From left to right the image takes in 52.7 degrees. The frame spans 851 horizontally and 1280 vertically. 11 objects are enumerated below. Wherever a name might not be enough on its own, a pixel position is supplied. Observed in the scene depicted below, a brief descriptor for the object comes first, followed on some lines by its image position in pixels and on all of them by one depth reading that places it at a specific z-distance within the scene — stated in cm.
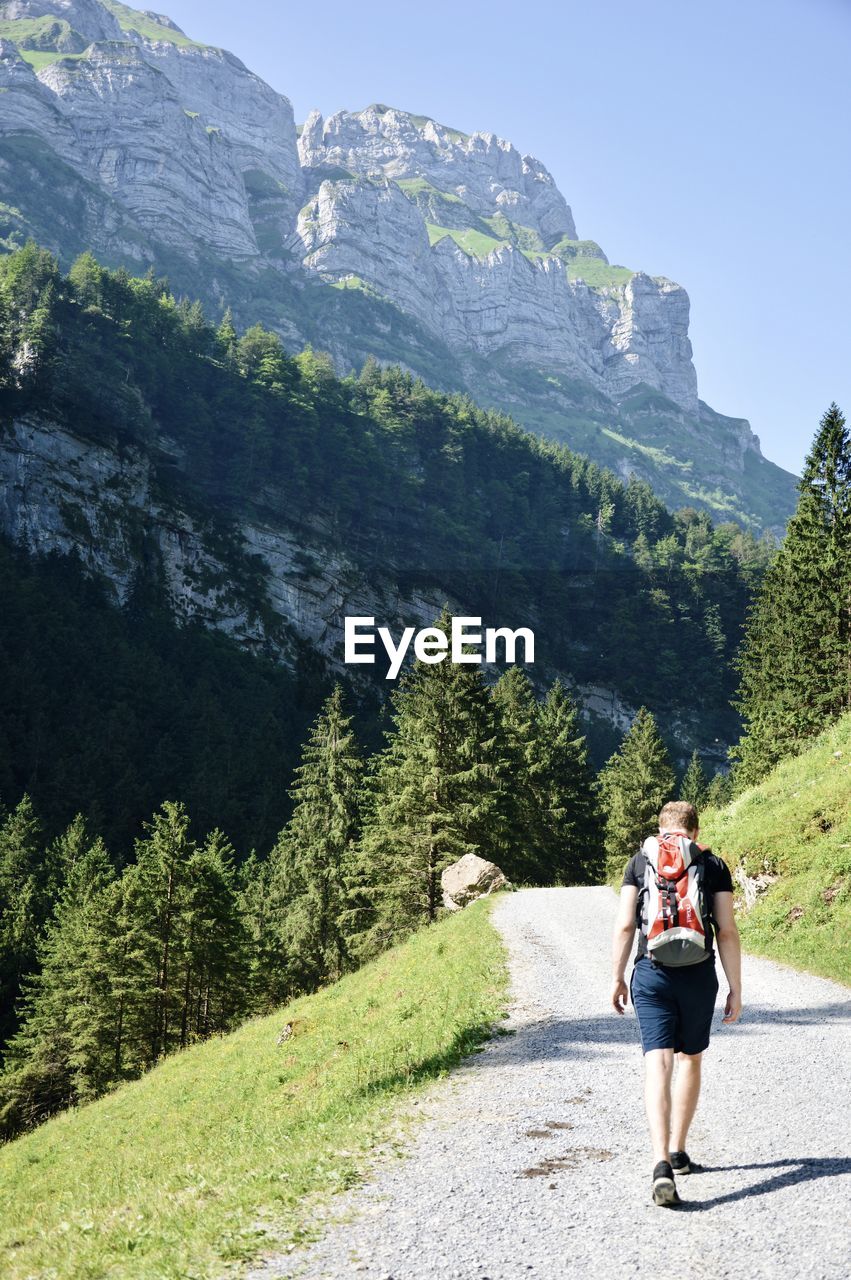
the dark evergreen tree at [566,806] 5131
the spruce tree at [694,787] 8230
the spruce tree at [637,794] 5331
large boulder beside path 2995
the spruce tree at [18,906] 5622
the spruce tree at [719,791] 8209
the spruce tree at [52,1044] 4169
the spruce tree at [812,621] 3816
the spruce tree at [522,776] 3853
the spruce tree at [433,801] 3294
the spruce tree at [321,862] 4494
